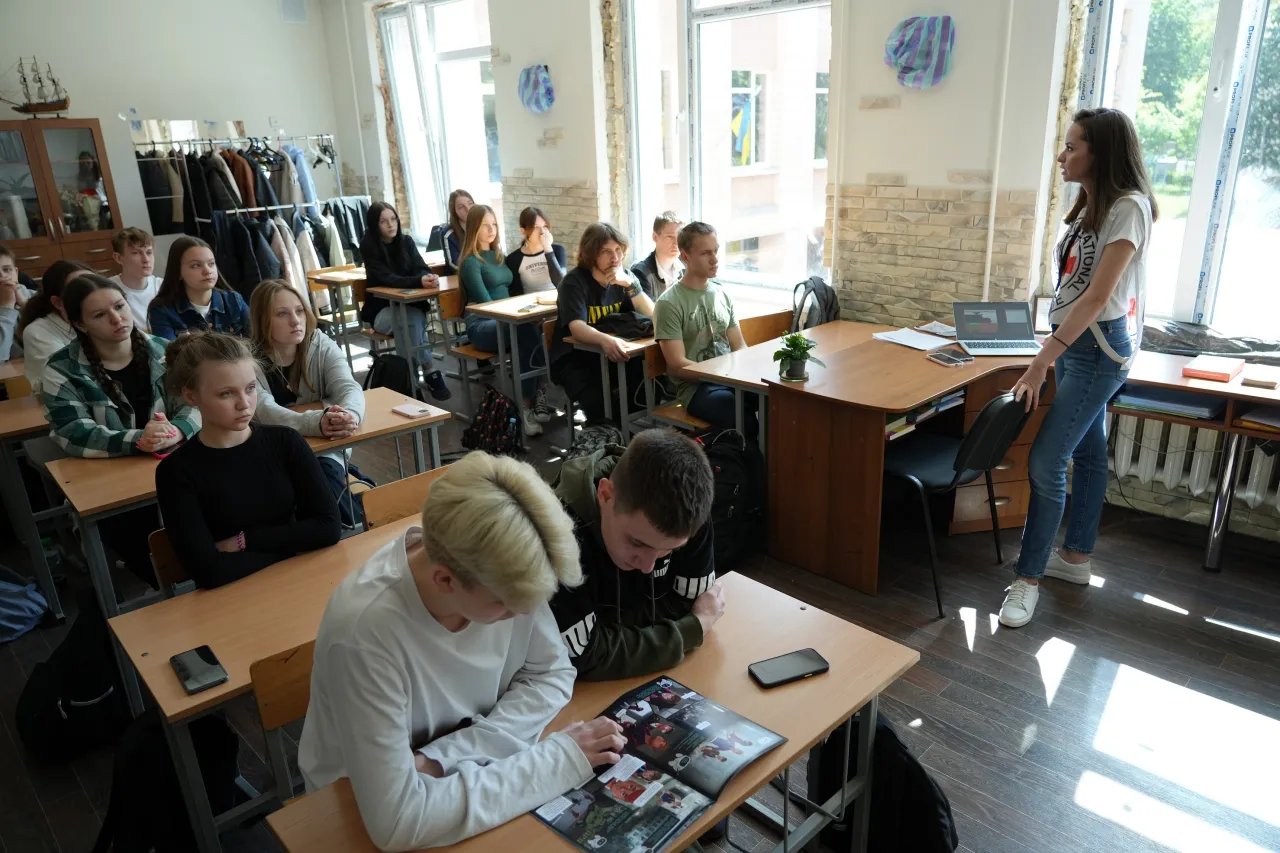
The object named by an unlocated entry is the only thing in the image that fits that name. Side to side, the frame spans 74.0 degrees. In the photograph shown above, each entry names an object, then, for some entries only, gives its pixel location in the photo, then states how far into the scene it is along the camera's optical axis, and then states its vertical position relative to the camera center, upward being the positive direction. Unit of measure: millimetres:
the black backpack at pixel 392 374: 4242 -1032
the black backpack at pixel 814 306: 4516 -850
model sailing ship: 6434 +560
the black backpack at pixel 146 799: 1812 -1298
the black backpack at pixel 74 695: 2455 -1444
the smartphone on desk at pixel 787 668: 1555 -935
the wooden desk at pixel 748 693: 1220 -947
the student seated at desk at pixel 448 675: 1144 -723
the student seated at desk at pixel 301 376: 2924 -768
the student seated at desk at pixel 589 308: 4438 -801
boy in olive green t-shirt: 3795 -808
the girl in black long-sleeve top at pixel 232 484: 2078 -782
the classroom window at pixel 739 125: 4996 +106
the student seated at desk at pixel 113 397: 2756 -729
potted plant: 3271 -797
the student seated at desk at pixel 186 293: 3668 -527
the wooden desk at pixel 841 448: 3107 -1123
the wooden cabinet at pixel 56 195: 6363 -165
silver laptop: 3742 -818
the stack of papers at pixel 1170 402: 3273 -1050
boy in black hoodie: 1519 -785
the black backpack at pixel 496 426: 4387 -1353
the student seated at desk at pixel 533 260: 5633 -692
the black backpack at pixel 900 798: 1853 -1389
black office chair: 2900 -1187
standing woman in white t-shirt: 2654 -625
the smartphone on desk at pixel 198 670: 1662 -961
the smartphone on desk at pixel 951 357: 3492 -892
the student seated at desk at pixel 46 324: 3207 -550
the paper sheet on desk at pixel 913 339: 3801 -894
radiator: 3490 -1387
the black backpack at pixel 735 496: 3338 -1342
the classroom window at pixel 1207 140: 3514 -74
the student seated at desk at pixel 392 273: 5828 -768
